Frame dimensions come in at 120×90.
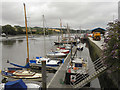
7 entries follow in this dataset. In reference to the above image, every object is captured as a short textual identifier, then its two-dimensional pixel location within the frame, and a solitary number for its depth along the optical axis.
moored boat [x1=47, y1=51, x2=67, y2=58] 26.53
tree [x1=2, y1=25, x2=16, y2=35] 117.38
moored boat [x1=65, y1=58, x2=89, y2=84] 9.34
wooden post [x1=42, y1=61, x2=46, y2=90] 7.13
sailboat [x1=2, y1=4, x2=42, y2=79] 13.32
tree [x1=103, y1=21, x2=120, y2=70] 5.92
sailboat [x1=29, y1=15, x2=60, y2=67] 17.80
